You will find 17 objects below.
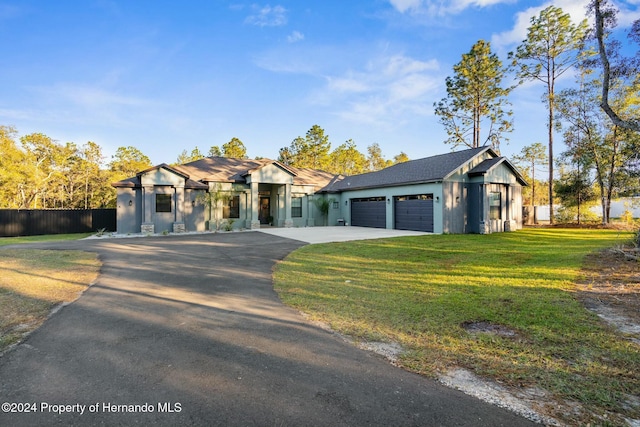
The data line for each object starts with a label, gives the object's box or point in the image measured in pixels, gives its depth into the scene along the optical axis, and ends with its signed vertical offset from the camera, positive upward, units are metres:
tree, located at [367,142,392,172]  51.22 +9.98
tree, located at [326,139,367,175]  45.00 +8.56
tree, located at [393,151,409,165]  52.97 +10.50
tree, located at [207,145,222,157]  43.23 +9.44
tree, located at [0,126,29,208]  23.47 +4.18
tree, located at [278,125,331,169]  39.64 +8.84
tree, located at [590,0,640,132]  9.39 +5.56
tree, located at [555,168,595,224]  21.94 +1.95
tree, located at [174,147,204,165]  44.47 +9.26
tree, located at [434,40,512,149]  26.73 +11.31
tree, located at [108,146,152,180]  34.50 +6.47
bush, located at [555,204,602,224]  22.61 +0.03
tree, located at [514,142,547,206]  35.28 +7.21
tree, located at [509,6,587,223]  21.89 +13.20
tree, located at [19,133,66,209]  25.81 +4.63
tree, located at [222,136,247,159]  42.12 +9.58
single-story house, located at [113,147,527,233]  17.44 +1.23
